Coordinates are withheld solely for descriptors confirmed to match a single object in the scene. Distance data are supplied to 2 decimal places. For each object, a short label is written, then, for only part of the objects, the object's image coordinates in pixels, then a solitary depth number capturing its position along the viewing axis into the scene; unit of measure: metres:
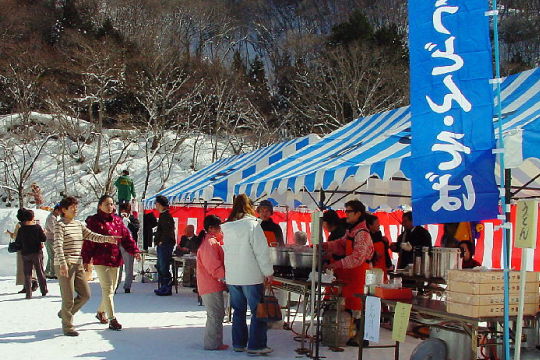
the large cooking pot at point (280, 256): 7.35
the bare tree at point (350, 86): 30.03
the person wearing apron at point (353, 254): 6.61
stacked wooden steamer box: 4.55
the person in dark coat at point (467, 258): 7.93
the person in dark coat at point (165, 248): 11.65
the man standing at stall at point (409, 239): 8.77
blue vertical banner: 4.45
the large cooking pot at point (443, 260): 6.12
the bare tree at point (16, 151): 29.36
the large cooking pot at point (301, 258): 7.01
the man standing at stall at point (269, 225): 8.38
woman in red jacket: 7.43
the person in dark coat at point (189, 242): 12.60
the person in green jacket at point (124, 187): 20.80
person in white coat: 6.29
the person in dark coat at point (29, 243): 10.62
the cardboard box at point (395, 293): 5.64
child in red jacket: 6.70
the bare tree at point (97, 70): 32.88
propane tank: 6.89
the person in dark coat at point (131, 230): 12.02
